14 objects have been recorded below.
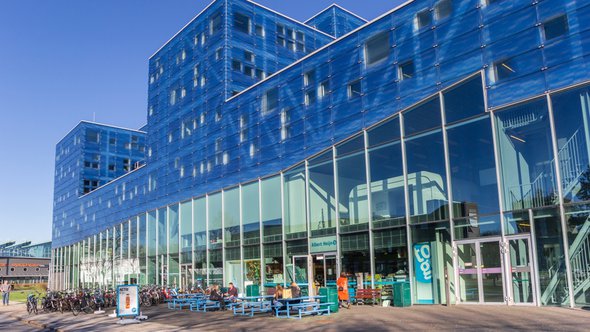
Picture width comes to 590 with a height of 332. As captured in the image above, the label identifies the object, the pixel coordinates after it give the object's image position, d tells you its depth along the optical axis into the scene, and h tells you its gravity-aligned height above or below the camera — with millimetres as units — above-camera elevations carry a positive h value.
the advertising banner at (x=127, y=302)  20578 -1481
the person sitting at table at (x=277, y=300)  19969 -1584
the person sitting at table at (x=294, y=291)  20781 -1336
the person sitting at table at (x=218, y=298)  24109 -1689
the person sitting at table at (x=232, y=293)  25341 -1591
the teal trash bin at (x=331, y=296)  20312 -1538
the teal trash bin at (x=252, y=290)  28262 -1685
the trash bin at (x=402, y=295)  21703 -1711
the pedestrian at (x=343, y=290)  22125 -1458
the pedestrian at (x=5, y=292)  41438 -1835
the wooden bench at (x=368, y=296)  22625 -1769
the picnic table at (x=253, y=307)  21562 -1972
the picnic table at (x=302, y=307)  19562 -1881
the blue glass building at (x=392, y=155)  18781 +4091
